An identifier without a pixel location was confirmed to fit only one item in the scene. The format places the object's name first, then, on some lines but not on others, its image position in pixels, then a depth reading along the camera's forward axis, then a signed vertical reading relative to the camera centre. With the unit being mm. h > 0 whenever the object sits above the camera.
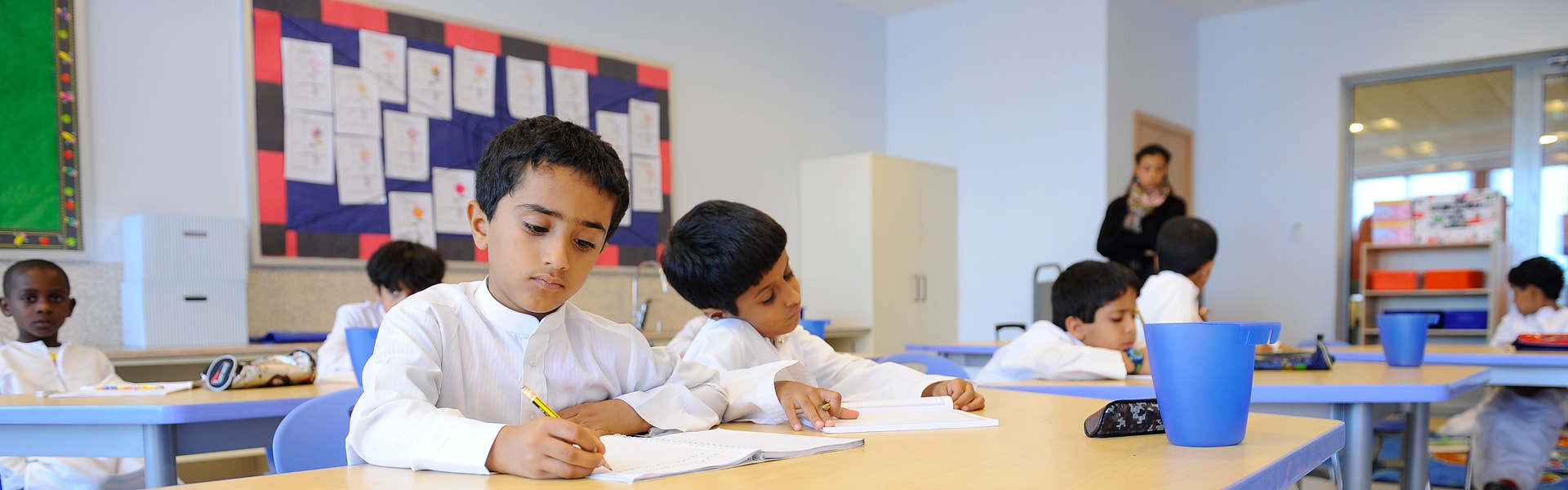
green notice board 3273 +319
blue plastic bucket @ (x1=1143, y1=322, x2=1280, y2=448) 983 -164
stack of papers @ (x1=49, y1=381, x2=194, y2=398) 2010 -336
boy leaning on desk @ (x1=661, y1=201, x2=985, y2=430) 1573 -118
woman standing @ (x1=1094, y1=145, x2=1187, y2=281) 4836 +3
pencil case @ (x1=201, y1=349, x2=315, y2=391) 2086 -317
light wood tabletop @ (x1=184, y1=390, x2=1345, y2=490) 794 -217
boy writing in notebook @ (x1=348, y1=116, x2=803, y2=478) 979 -120
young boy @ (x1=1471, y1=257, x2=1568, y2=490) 3197 -720
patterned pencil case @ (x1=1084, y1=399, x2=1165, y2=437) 1026 -213
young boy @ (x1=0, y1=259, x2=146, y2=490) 2721 -332
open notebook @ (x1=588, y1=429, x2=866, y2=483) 826 -212
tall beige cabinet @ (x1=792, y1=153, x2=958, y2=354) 5598 -178
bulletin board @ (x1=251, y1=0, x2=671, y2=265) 3857 +459
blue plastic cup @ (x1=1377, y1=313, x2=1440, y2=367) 2291 -288
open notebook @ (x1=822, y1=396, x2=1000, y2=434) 1135 -239
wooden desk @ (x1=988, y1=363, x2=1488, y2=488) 1678 -305
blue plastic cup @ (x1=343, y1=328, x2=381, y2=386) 1948 -239
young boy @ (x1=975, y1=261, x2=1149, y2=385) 2087 -244
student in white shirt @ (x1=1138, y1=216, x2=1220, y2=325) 2824 -170
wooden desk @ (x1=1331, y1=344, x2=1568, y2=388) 2627 -403
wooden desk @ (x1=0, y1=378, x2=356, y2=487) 1676 -346
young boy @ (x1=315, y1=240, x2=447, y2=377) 3141 -176
